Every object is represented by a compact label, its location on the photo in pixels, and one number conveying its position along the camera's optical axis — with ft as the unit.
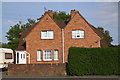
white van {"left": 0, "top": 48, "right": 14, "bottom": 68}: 85.38
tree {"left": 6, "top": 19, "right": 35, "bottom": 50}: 130.48
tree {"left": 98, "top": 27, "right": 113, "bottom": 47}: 176.16
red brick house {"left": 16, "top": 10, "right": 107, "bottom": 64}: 84.35
